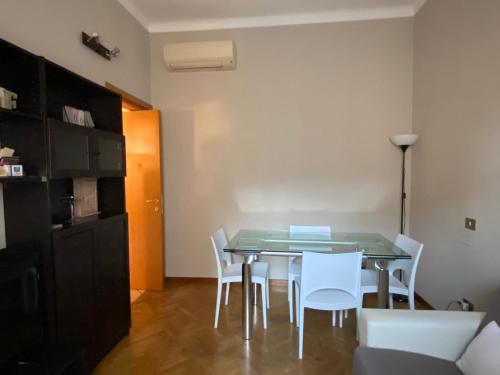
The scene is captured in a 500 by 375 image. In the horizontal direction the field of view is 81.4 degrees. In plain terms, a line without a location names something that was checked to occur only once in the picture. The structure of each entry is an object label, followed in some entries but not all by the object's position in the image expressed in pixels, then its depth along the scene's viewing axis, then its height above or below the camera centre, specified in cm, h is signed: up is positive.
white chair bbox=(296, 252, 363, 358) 204 -76
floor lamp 299 +30
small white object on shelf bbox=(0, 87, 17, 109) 149 +41
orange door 335 -25
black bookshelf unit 161 -17
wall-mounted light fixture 235 +110
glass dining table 227 -62
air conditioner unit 323 +135
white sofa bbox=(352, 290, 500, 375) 141 -88
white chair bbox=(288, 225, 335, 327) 266 -60
